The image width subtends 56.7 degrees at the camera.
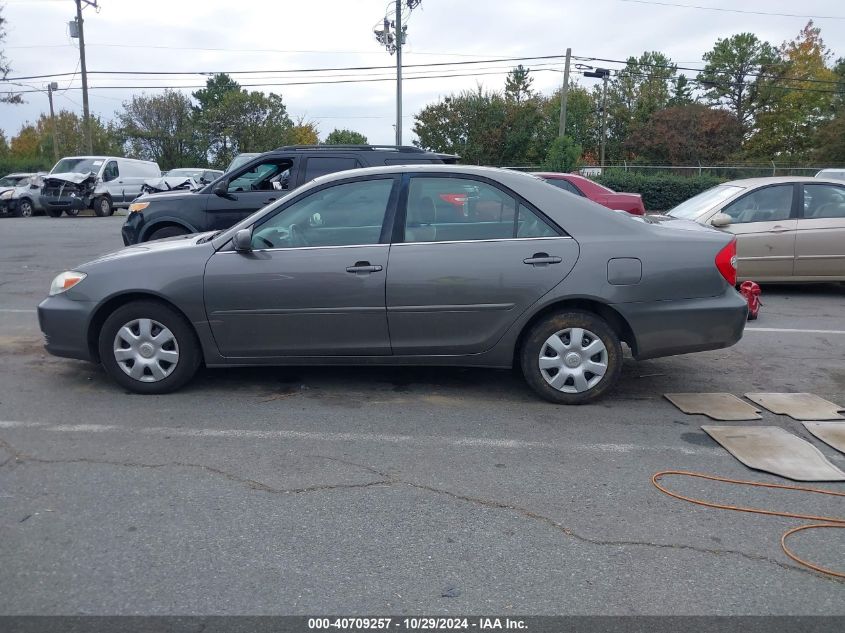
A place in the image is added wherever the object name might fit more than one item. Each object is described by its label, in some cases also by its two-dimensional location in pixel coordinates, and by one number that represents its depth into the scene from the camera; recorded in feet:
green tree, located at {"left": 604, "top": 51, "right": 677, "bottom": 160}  197.98
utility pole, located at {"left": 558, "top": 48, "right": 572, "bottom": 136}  112.78
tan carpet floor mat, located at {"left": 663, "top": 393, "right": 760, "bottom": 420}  17.74
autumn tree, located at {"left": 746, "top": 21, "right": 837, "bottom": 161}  175.73
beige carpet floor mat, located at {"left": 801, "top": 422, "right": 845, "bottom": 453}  16.05
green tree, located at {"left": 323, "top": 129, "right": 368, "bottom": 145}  186.34
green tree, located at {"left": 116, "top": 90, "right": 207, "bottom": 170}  210.18
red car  40.03
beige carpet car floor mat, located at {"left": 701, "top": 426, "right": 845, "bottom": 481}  14.55
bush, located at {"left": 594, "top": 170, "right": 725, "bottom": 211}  85.51
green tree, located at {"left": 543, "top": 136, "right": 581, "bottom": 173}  90.27
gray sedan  17.97
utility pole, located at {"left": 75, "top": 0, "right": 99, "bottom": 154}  123.65
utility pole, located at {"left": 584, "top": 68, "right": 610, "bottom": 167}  121.08
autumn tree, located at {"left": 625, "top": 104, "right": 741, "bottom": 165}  167.94
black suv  32.53
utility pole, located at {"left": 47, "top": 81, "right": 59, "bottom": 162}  196.75
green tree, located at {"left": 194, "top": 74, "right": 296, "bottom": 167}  188.85
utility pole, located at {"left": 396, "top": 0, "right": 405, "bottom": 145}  90.74
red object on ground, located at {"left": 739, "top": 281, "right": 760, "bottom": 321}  27.22
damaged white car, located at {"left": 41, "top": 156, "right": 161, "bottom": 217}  87.56
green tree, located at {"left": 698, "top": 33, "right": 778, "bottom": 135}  183.42
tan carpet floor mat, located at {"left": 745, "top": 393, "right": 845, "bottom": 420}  17.81
